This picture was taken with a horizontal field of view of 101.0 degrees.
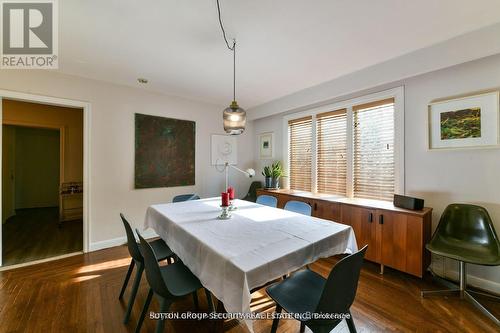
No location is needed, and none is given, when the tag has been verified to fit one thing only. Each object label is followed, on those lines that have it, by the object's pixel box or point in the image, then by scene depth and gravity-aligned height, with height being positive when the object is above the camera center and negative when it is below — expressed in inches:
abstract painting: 136.5 +9.9
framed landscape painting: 81.4 +18.8
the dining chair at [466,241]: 72.4 -29.5
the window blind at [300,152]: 152.3 +10.2
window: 109.5 +11.4
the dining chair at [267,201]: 111.6 -19.6
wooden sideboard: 85.9 -28.8
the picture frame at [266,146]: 178.5 +17.9
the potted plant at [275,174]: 160.6 -6.5
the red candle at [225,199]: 79.8 -13.0
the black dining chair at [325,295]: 41.7 -33.2
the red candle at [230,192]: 93.7 -12.1
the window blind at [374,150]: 111.6 +9.0
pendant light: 78.8 +18.3
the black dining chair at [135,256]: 66.6 -34.4
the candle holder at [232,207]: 93.2 -19.4
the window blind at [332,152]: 131.3 +9.4
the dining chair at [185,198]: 118.7 -19.0
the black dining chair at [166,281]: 50.4 -33.8
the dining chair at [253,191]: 172.9 -22.0
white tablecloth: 44.4 -21.2
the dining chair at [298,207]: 93.8 -19.8
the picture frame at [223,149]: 170.0 +13.8
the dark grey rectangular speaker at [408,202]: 89.6 -16.3
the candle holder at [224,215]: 79.0 -19.4
